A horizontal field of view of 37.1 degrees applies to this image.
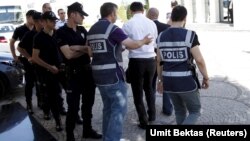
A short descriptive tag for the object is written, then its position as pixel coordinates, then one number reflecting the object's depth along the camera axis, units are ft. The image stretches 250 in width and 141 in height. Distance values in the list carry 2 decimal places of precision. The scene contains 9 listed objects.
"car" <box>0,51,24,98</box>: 26.30
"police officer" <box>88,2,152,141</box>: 13.41
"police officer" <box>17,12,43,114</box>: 18.97
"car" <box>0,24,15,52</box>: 52.65
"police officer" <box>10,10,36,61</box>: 21.02
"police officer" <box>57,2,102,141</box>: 14.69
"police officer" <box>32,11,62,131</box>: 17.07
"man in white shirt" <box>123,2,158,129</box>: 16.66
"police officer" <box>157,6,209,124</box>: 12.91
